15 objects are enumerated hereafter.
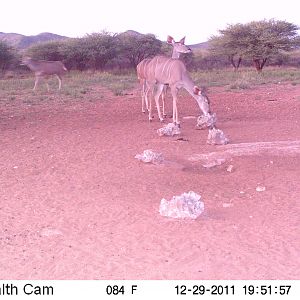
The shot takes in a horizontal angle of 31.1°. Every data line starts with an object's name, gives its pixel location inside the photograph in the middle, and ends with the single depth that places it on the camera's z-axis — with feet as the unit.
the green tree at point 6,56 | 118.66
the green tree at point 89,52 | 122.01
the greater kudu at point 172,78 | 36.63
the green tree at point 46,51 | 130.00
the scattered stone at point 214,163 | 27.32
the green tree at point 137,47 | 128.98
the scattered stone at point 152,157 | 27.40
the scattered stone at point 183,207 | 20.11
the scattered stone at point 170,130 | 34.47
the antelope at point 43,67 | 66.85
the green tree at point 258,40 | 116.26
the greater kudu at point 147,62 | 43.88
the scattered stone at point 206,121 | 36.11
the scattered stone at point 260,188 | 23.63
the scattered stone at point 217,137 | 31.68
